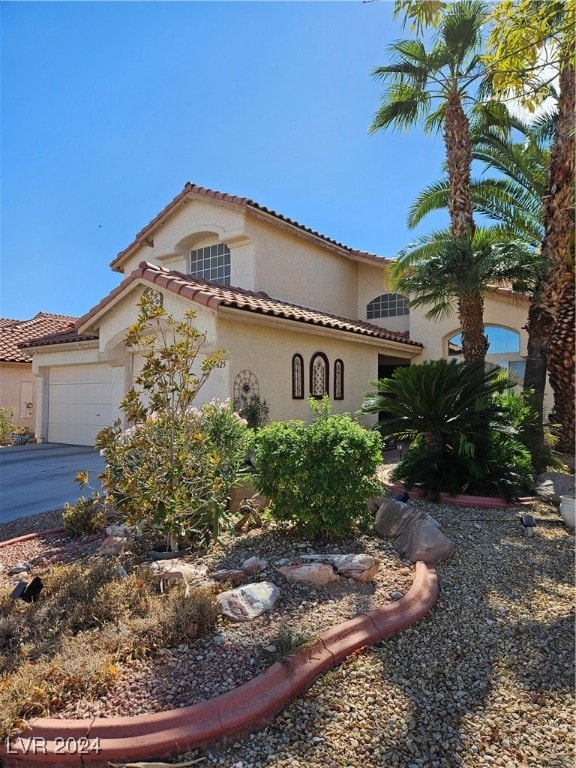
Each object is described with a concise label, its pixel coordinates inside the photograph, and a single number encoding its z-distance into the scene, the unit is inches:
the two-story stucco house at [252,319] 437.4
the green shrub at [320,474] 202.2
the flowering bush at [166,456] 195.3
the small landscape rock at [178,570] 170.4
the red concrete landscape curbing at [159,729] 97.5
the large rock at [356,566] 172.7
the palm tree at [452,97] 460.8
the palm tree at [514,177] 533.0
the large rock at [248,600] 146.1
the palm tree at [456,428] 305.4
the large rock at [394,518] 217.5
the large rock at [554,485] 305.3
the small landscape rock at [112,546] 208.7
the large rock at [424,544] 195.3
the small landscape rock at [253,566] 177.1
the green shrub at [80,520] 243.4
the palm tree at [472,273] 396.2
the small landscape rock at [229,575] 170.4
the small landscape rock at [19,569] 198.1
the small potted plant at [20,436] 646.5
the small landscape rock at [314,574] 169.0
